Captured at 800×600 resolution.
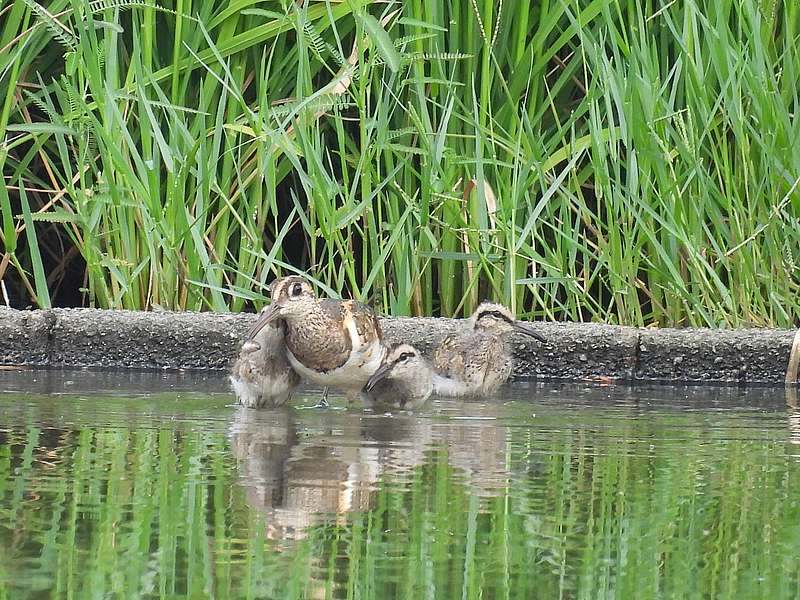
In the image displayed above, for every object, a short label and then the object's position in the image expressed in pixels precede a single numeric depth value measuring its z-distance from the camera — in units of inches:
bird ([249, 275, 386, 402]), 548.1
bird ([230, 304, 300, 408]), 527.8
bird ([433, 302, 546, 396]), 585.3
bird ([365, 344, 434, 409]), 546.6
